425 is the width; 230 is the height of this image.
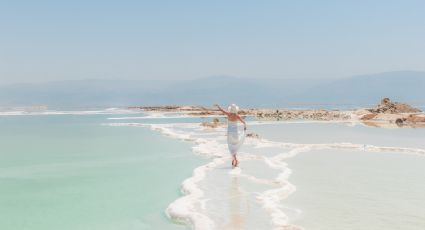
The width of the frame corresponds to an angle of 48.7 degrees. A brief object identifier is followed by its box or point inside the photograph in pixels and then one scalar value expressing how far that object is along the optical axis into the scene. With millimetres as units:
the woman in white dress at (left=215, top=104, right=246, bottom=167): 15469
